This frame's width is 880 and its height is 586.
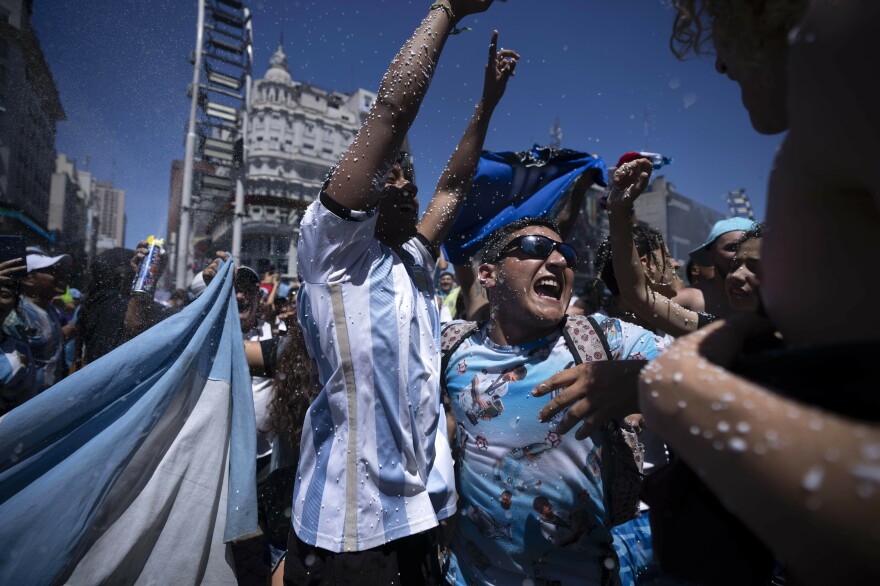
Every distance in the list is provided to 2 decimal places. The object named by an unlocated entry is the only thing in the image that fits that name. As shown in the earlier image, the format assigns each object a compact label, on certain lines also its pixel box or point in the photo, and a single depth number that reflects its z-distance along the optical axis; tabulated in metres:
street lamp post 7.37
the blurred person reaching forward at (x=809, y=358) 0.44
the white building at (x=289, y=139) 51.58
